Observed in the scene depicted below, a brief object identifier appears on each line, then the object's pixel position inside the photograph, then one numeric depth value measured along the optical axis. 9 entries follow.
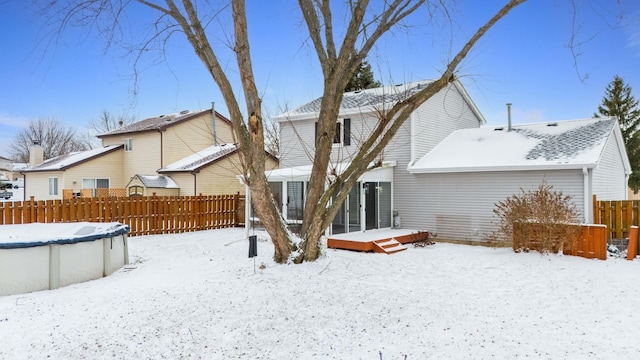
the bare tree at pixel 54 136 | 47.88
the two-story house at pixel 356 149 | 13.19
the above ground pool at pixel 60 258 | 6.59
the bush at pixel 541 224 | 9.30
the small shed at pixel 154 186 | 20.92
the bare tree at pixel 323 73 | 7.40
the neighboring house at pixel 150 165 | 21.27
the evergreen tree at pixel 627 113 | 29.69
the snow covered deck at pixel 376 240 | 10.80
